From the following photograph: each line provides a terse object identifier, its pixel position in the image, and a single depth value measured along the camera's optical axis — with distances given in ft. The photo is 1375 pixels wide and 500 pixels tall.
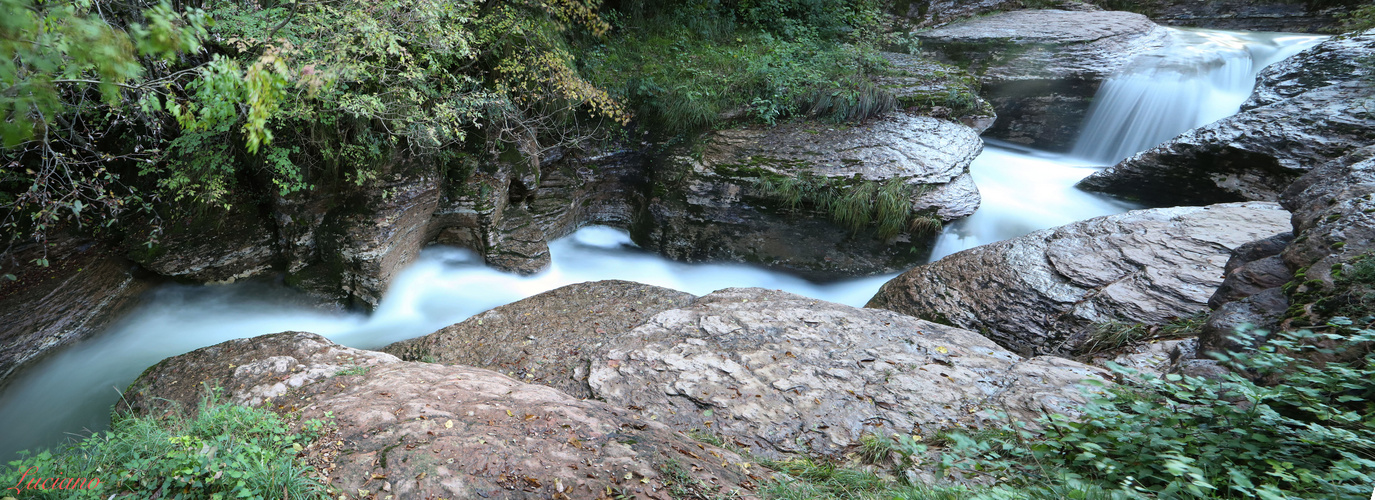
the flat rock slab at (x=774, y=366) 11.99
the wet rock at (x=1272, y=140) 21.44
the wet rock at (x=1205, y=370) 9.16
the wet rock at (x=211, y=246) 18.45
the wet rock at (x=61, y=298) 15.99
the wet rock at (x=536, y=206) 23.62
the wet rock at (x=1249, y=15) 33.42
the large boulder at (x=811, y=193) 23.97
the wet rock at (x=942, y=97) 28.45
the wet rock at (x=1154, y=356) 11.89
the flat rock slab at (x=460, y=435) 8.38
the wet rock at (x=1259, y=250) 12.56
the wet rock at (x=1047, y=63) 31.50
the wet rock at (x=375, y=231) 20.36
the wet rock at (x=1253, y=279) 11.34
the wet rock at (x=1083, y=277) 15.93
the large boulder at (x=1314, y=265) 9.23
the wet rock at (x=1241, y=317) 10.20
